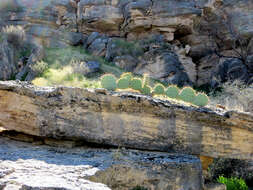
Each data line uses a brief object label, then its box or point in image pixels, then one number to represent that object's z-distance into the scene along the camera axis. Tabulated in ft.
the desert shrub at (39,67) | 43.73
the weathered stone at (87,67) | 44.45
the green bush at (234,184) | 25.50
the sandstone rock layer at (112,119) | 16.83
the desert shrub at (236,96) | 39.24
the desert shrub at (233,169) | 31.68
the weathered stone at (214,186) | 19.22
